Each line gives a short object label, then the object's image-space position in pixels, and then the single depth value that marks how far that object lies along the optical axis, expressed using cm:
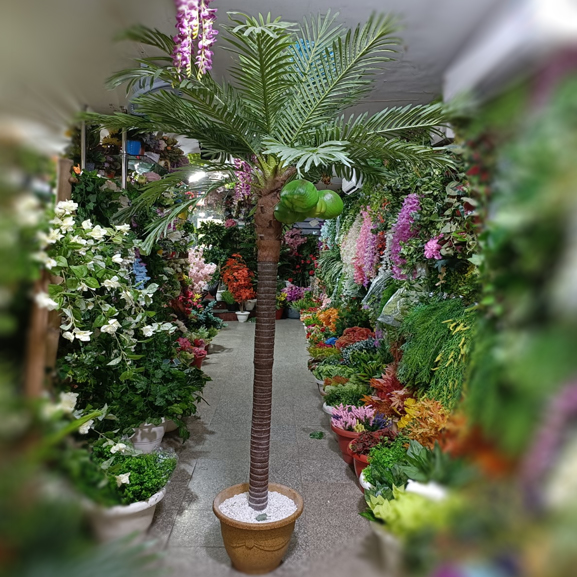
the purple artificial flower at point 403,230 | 265
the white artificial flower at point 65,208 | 130
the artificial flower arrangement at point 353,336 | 462
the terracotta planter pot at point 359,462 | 261
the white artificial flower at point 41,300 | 26
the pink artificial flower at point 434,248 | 233
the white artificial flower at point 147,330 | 217
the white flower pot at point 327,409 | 355
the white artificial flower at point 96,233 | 163
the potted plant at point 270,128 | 131
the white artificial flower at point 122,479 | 172
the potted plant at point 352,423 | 296
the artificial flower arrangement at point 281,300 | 936
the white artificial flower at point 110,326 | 174
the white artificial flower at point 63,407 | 31
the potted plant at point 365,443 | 263
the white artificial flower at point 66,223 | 130
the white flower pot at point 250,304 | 918
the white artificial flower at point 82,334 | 151
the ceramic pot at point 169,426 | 342
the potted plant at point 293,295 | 975
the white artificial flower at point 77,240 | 145
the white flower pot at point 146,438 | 288
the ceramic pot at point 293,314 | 984
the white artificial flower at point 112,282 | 177
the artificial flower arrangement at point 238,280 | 877
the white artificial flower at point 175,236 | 378
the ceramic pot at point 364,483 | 223
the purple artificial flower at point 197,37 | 81
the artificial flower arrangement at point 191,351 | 397
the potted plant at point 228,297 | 902
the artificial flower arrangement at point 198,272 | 668
